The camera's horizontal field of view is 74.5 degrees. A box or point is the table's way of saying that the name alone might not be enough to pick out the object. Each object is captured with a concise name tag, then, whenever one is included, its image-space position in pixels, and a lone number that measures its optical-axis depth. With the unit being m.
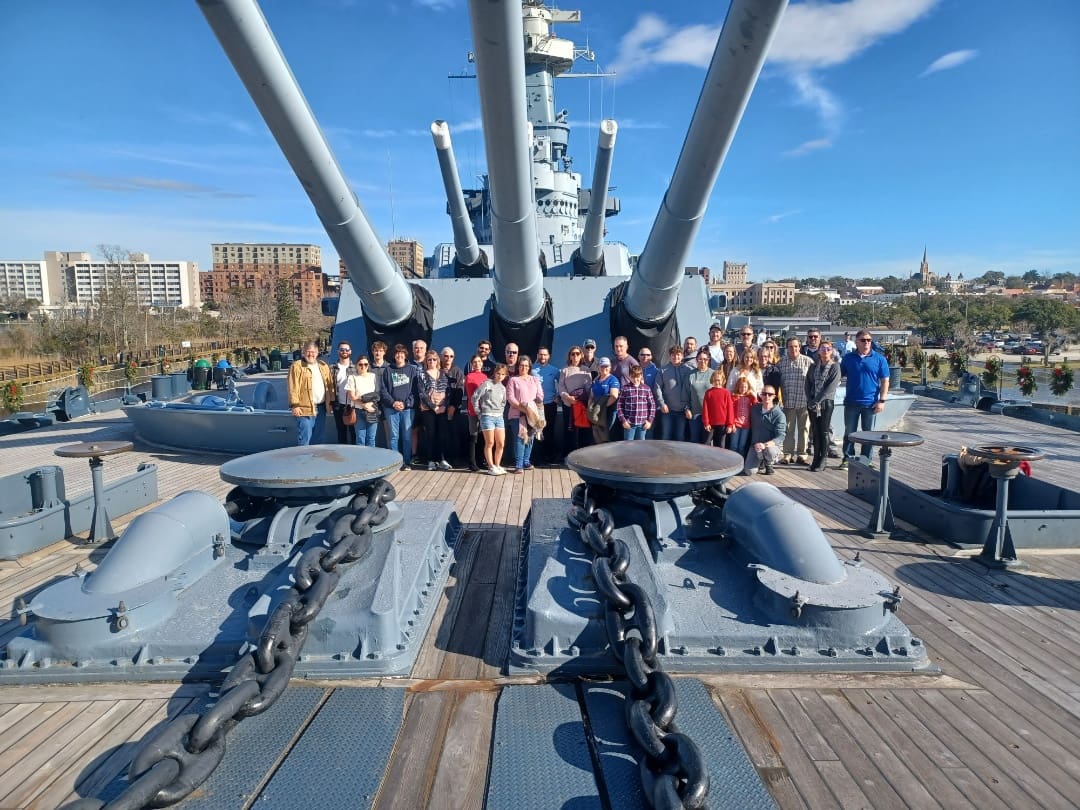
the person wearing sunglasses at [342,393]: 5.18
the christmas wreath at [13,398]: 11.28
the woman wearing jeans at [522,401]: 5.16
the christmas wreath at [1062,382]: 10.60
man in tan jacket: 5.12
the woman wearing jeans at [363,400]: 5.12
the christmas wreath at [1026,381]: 10.59
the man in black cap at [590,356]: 5.40
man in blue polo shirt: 5.36
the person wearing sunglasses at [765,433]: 5.17
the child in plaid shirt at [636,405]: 4.99
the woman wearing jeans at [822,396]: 5.32
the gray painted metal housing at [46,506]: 3.70
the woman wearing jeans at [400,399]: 5.23
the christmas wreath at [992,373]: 11.41
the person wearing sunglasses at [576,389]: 5.24
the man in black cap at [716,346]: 5.60
